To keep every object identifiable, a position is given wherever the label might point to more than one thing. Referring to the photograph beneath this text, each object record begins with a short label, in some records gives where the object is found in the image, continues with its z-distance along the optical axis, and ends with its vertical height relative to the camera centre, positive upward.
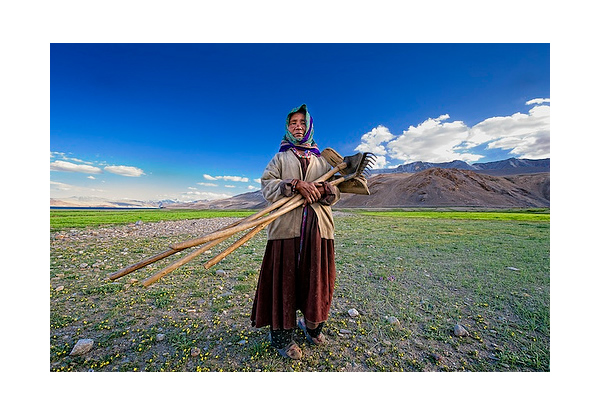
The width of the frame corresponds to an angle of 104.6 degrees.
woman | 2.26 -0.40
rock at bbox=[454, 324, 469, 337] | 2.67 -1.40
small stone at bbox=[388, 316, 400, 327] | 2.88 -1.39
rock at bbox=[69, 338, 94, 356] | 2.30 -1.39
